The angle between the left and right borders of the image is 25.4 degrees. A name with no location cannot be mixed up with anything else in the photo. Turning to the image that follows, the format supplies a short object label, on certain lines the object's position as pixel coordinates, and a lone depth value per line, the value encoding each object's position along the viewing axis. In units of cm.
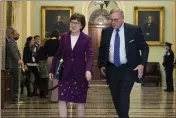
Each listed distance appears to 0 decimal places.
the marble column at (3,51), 804
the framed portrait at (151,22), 1744
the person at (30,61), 1000
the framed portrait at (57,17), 1731
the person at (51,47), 827
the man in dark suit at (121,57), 479
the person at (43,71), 914
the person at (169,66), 1367
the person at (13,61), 834
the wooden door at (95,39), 1811
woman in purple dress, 448
